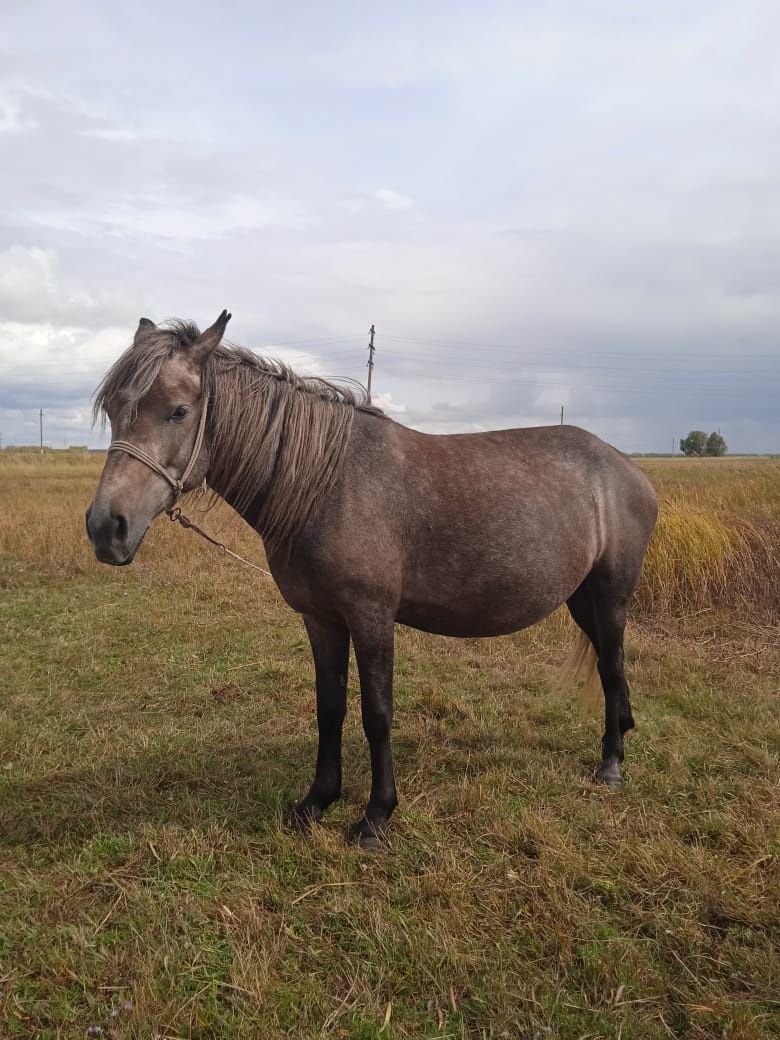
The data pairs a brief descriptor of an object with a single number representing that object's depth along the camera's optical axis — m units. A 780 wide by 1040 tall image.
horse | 2.77
